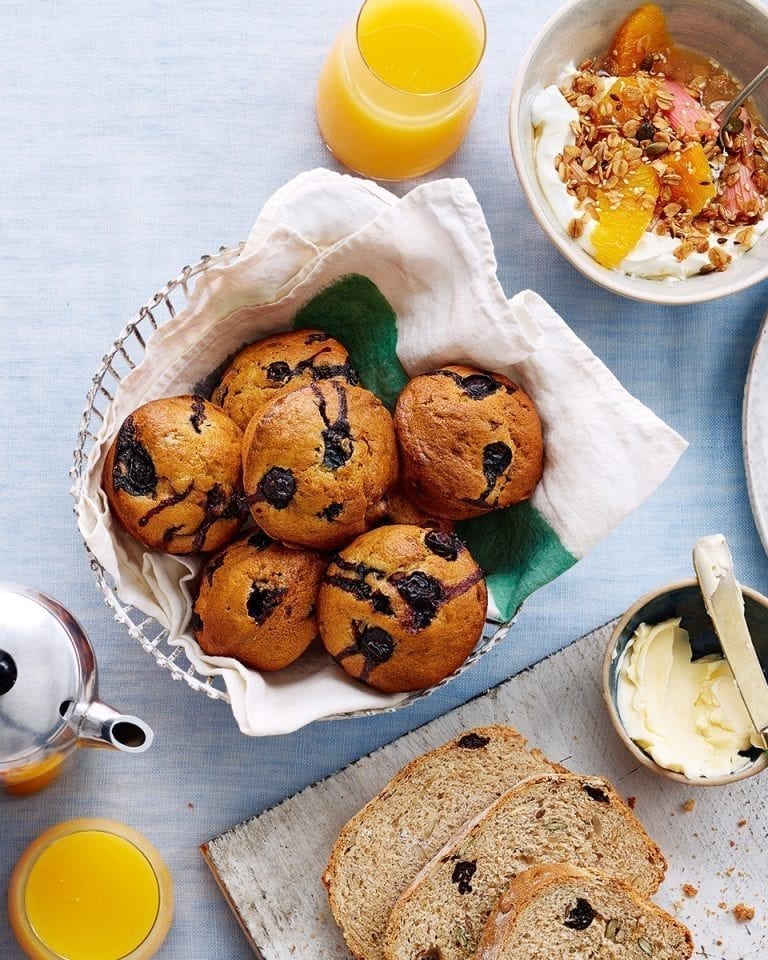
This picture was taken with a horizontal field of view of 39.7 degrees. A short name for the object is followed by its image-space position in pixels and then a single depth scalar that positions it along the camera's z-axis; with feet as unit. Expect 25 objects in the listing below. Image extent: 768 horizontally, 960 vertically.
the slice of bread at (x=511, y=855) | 4.74
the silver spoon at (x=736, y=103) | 4.86
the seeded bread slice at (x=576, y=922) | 4.66
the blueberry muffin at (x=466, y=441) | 4.10
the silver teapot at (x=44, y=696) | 3.99
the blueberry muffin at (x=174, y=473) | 4.02
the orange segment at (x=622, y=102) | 4.88
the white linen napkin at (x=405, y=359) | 4.21
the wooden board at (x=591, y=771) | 4.97
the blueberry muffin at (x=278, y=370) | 4.26
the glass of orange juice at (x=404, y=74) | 4.60
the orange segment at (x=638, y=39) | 4.93
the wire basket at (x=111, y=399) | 4.28
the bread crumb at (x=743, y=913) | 5.10
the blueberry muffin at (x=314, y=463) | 3.91
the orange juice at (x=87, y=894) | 4.78
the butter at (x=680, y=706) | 4.84
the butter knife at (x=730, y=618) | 4.59
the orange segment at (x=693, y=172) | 4.84
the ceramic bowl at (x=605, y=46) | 4.70
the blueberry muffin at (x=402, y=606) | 3.98
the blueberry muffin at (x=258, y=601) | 4.09
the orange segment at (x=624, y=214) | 4.78
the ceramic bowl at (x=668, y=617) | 4.76
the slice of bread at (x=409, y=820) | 4.80
